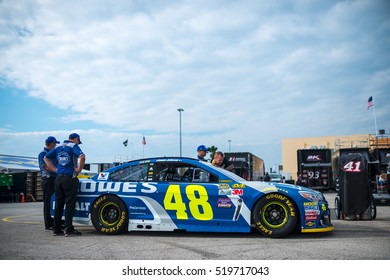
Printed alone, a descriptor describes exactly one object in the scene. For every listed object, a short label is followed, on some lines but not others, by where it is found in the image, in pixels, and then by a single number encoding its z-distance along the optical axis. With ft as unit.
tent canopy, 63.74
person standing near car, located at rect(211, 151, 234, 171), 23.90
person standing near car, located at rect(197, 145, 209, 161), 25.32
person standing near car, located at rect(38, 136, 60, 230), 22.02
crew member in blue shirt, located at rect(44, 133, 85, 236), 19.69
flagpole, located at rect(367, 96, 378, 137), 78.18
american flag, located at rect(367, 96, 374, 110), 78.22
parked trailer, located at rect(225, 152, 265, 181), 63.93
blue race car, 18.34
